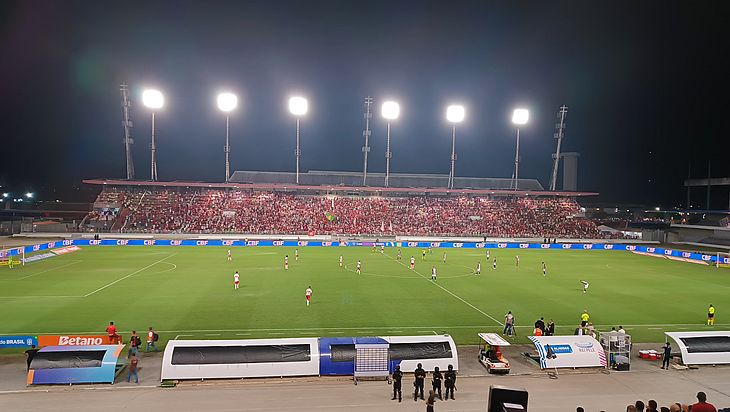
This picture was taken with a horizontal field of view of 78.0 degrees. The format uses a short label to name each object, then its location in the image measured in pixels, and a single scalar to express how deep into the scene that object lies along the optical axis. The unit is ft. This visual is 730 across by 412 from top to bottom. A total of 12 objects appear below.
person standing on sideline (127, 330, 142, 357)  52.89
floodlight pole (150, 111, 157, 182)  223.51
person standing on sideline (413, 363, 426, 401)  45.46
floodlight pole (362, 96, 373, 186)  241.35
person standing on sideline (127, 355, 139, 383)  48.47
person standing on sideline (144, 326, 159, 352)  58.70
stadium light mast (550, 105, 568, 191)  262.67
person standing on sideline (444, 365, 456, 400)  46.06
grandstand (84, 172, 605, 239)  235.81
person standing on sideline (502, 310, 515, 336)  68.95
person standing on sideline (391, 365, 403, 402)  45.19
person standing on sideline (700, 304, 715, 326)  77.41
